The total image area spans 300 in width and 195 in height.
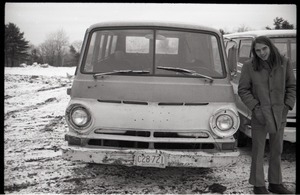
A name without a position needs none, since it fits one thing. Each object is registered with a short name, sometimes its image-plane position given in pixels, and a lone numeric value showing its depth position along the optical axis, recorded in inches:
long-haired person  132.8
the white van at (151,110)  136.0
